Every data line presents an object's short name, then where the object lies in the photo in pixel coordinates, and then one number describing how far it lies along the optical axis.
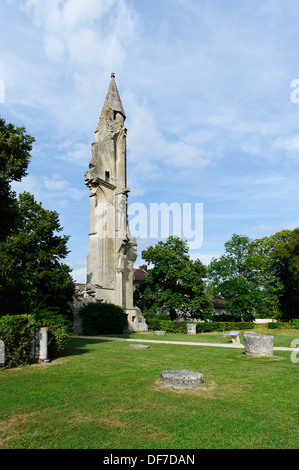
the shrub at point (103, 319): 23.73
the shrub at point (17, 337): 9.16
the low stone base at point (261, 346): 11.61
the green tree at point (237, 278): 38.12
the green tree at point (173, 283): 35.03
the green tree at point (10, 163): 10.66
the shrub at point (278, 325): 33.03
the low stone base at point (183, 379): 7.08
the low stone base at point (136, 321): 28.81
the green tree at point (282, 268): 40.08
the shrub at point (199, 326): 29.39
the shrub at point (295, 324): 32.25
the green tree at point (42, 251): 21.95
